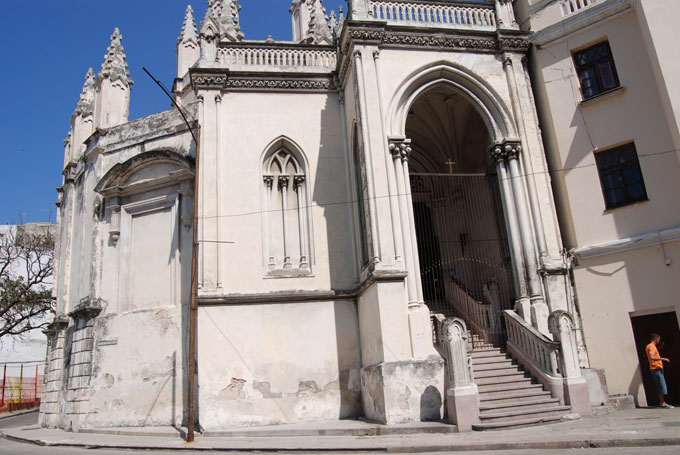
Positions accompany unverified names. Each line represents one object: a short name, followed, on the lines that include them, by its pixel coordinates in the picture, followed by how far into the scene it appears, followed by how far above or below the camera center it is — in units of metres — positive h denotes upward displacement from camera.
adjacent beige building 12.47 +4.76
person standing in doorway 11.21 -0.20
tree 27.41 +6.00
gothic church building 12.24 +3.80
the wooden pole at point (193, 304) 11.40 +1.95
